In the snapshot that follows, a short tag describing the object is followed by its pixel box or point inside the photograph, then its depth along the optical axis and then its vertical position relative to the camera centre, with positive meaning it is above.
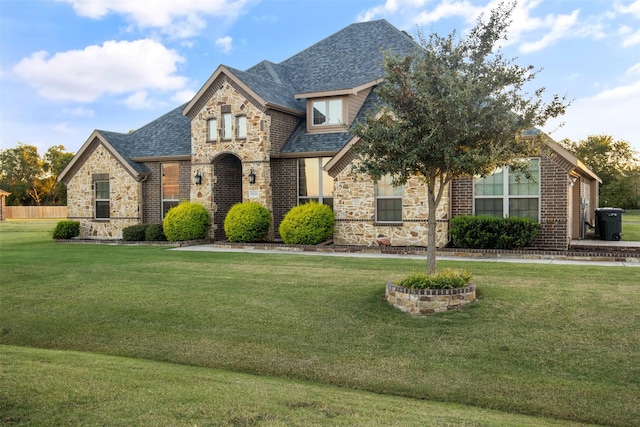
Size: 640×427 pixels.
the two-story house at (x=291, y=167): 16.88 +1.69
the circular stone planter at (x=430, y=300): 9.29 -1.57
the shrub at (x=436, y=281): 9.55 -1.28
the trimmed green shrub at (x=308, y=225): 17.95 -0.49
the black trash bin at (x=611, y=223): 18.72 -0.54
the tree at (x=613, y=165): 51.84 +4.66
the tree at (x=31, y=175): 73.38 +5.23
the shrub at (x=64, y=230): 23.80 -0.76
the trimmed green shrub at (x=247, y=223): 19.42 -0.43
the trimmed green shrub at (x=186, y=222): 20.75 -0.41
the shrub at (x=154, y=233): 21.50 -0.84
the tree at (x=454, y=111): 9.02 +1.65
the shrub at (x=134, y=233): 22.00 -0.85
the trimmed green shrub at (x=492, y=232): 15.45 -0.68
